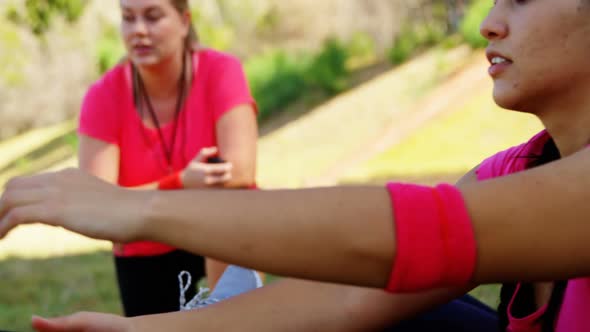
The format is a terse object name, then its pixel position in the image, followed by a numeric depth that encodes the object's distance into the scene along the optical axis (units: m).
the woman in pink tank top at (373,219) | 1.47
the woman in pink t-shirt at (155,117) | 2.81
